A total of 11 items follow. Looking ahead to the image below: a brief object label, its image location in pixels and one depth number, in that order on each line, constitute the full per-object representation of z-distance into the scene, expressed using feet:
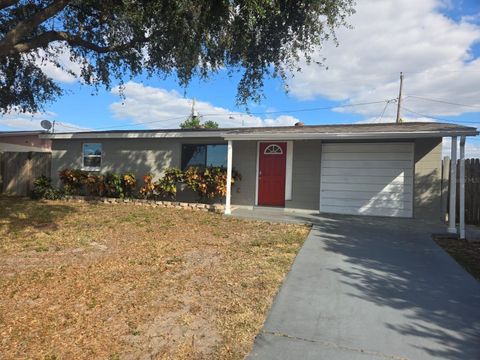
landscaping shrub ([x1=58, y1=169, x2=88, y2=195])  46.78
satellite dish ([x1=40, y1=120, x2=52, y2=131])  63.41
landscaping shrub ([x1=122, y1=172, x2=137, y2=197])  44.11
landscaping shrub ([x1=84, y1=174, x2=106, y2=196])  45.21
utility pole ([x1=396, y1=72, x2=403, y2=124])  92.58
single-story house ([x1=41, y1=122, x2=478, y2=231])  34.45
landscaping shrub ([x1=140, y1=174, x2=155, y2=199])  42.96
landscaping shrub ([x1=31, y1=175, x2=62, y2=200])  46.55
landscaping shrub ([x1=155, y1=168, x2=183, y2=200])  41.65
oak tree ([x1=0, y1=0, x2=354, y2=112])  25.86
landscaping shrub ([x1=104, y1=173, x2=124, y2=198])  44.29
